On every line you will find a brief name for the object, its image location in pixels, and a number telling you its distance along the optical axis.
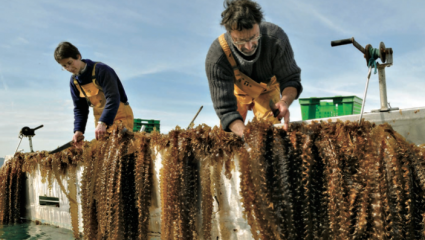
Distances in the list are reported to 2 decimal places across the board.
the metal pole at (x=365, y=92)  2.65
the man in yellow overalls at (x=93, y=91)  4.77
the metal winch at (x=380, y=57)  2.91
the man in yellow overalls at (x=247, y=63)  3.11
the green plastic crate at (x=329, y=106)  5.93
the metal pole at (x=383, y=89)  2.81
